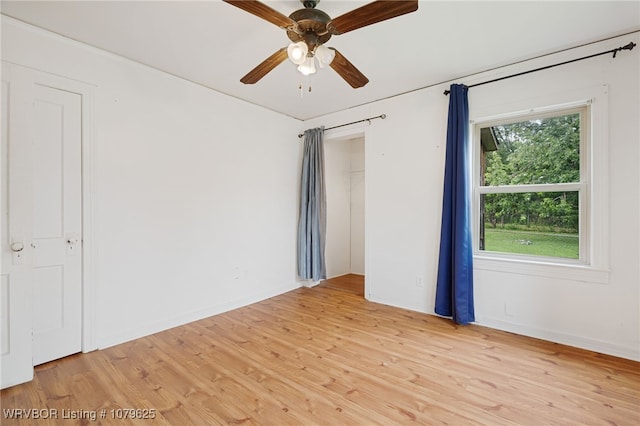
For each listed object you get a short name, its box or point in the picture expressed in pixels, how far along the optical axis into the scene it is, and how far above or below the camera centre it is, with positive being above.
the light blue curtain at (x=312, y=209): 4.32 +0.05
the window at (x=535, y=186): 2.67 +0.27
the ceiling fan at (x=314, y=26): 1.54 +1.13
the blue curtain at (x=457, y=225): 2.98 -0.13
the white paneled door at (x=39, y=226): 2.01 -0.11
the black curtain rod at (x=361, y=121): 3.70 +1.27
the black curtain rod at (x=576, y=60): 2.30 +1.36
